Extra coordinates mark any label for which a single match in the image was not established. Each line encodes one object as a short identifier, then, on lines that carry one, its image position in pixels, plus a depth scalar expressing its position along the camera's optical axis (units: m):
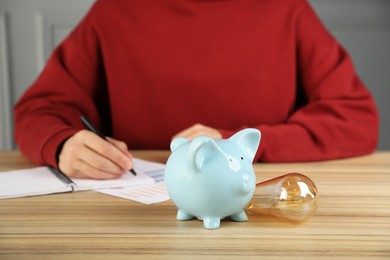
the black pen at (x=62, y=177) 1.51
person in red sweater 2.05
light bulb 1.25
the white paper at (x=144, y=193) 1.41
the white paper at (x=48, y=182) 1.47
